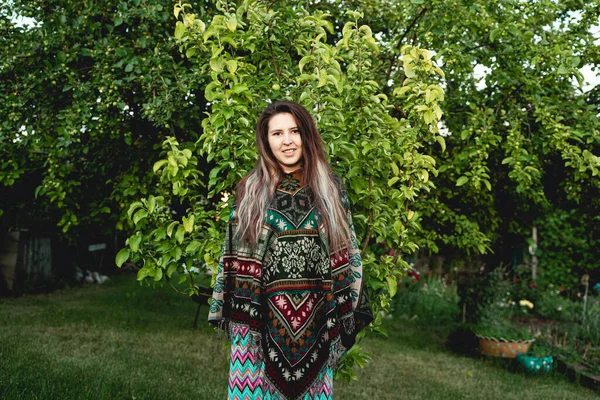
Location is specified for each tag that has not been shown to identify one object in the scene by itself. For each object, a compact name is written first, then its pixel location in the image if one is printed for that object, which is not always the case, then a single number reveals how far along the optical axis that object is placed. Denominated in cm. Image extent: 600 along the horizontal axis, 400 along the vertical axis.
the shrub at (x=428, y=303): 719
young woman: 206
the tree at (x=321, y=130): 251
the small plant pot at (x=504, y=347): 530
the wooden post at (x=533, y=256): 721
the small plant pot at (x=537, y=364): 497
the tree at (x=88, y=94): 370
